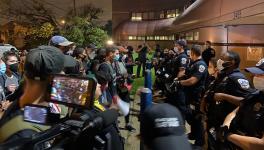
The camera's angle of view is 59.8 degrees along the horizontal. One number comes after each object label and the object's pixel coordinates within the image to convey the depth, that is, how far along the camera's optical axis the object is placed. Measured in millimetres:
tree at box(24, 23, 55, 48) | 16445
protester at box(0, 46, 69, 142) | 1090
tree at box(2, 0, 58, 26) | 18370
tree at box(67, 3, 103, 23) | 16294
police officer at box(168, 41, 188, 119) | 4252
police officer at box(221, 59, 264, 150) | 1555
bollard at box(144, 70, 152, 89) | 4507
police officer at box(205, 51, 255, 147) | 2601
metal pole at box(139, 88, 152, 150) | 3319
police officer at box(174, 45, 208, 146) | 4008
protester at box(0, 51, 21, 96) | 3202
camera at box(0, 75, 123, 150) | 745
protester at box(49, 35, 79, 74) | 3210
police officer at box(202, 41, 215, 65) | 7159
